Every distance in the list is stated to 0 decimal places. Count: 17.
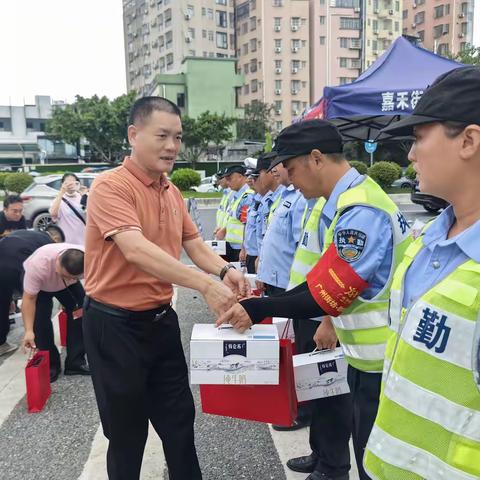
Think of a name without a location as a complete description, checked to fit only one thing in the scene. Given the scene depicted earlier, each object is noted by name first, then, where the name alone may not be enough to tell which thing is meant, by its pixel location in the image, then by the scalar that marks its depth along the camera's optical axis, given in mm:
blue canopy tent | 5410
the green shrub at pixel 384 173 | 22547
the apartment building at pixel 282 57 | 58125
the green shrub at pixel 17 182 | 23953
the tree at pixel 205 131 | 40594
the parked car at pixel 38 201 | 12398
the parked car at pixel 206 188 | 25536
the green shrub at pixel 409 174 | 22089
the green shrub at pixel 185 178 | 24984
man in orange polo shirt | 2021
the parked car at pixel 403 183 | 24297
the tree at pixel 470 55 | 34562
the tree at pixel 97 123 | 42875
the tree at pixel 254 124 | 51500
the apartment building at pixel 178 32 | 59906
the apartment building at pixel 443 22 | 59750
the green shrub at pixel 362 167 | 20606
